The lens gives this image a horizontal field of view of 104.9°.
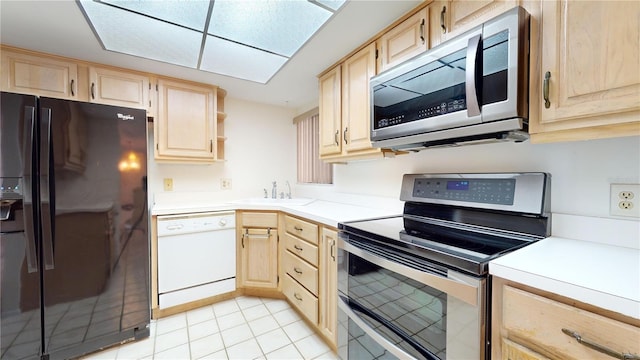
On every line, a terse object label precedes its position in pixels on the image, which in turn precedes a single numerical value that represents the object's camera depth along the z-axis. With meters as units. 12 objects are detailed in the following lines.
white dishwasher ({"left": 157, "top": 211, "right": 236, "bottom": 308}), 2.03
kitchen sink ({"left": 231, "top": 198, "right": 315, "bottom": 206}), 2.65
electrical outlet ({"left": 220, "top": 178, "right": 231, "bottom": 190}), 2.84
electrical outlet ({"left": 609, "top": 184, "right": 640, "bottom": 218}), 0.89
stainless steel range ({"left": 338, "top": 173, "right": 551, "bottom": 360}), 0.81
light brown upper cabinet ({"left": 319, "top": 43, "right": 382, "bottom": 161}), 1.70
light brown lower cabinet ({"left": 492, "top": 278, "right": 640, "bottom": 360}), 0.55
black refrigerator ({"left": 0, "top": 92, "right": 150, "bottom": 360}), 1.40
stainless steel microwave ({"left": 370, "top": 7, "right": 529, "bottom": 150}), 0.93
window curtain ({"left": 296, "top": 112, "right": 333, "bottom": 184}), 2.75
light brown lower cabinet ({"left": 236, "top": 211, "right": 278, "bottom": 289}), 2.27
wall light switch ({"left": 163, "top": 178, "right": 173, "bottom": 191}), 2.51
